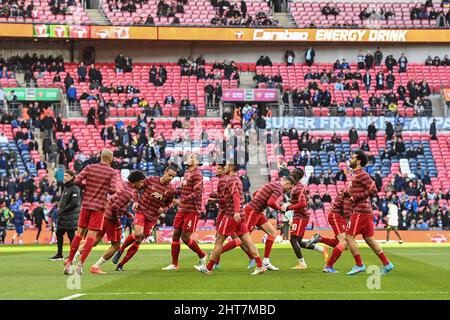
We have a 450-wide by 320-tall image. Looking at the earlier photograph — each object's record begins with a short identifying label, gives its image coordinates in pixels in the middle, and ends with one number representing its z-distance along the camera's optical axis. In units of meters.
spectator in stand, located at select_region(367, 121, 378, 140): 52.56
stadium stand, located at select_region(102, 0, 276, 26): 59.01
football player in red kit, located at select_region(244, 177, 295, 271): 21.31
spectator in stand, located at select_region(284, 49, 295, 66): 60.59
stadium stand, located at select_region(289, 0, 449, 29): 61.53
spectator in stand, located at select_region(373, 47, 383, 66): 61.31
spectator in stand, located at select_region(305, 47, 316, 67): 60.88
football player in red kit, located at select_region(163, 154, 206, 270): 19.92
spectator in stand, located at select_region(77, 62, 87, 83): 56.00
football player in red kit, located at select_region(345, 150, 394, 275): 18.88
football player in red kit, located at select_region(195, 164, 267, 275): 19.39
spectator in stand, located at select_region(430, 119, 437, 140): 53.44
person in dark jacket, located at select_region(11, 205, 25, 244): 40.31
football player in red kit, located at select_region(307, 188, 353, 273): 21.80
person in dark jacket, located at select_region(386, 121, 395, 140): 52.25
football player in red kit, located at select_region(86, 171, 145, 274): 20.22
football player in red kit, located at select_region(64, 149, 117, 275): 18.89
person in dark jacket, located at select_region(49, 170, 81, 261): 24.91
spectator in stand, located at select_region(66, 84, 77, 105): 53.91
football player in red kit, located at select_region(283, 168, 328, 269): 21.58
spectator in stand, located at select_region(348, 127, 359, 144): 51.64
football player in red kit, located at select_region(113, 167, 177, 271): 20.36
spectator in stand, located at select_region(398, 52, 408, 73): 60.19
